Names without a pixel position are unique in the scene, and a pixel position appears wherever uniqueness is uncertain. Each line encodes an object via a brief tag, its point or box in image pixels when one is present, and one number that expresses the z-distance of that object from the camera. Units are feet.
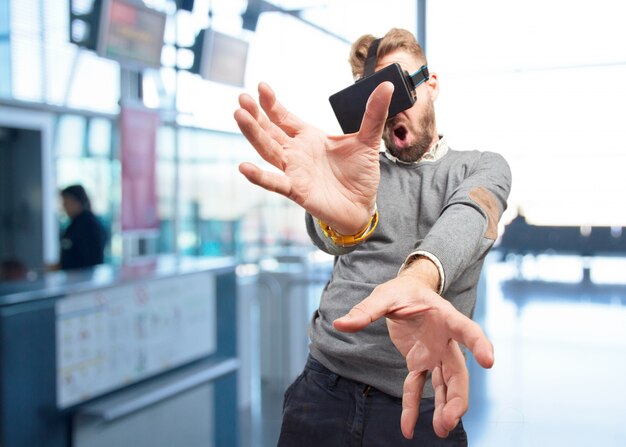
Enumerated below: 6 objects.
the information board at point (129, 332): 8.60
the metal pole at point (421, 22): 10.19
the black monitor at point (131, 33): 13.01
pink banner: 13.79
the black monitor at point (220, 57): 16.34
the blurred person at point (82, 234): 13.88
